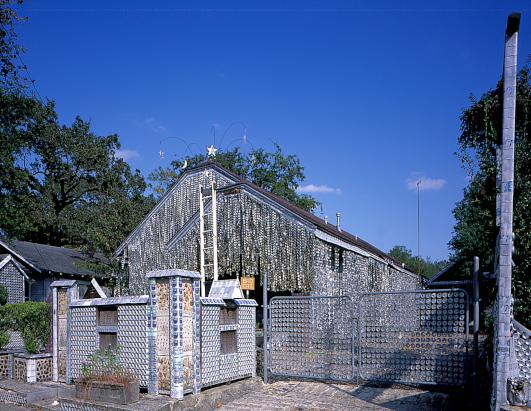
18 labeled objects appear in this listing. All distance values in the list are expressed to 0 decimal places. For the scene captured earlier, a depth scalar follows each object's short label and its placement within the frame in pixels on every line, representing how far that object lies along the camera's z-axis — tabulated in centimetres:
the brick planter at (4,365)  1102
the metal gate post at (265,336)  1078
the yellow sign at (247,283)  1427
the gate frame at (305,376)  1014
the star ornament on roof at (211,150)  1739
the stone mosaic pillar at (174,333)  855
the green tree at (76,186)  3058
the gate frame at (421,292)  892
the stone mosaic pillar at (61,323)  1041
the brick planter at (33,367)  1045
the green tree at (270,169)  4297
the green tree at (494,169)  748
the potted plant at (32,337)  1049
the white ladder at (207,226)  1701
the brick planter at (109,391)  823
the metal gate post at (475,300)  854
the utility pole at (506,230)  622
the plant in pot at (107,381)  826
